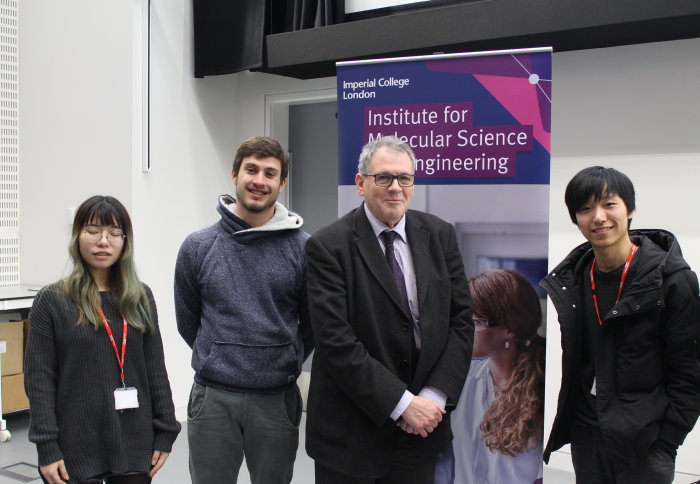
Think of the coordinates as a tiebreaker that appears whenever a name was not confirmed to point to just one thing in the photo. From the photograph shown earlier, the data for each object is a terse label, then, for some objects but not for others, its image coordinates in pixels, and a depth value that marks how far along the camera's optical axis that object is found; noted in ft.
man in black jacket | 5.71
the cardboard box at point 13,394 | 14.08
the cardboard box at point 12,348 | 14.06
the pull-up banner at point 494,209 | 7.38
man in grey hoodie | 6.68
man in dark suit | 5.89
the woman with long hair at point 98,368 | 5.93
